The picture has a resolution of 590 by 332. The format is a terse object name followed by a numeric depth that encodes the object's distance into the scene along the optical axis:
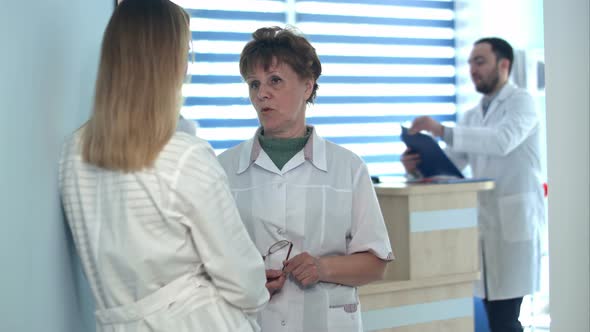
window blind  5.03
